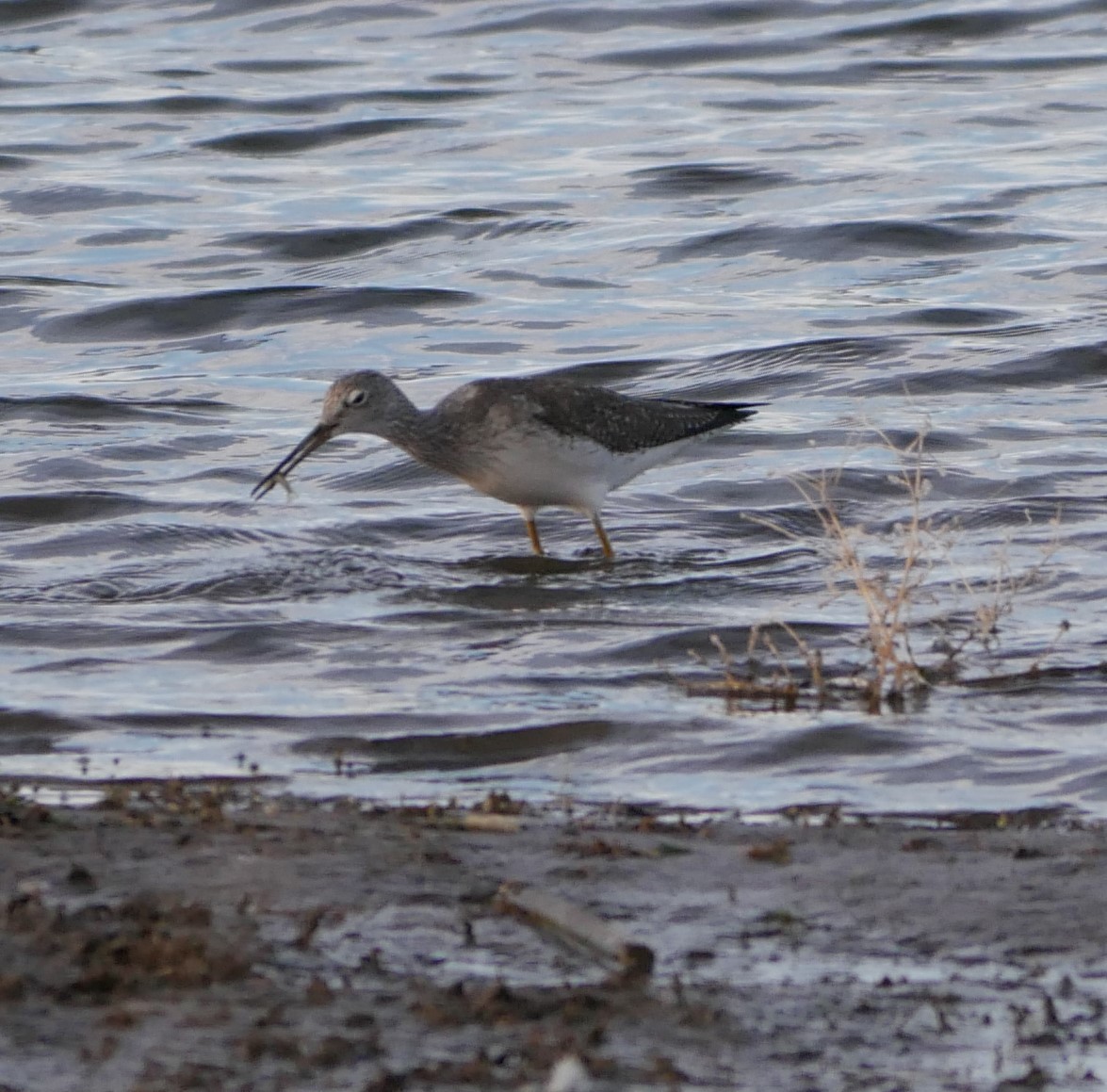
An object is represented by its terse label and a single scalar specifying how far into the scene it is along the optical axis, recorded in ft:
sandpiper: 65.82
